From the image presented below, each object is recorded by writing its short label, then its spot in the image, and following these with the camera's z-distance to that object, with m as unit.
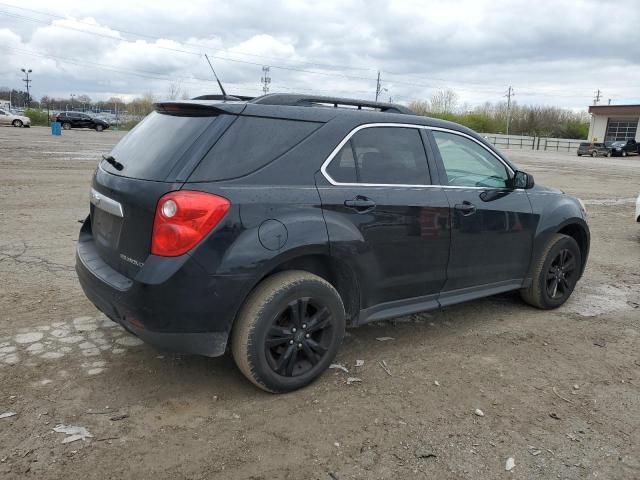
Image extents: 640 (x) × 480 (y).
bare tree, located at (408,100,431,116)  87.14
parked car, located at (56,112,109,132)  45.41
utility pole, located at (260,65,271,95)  58.00
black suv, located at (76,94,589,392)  3.00
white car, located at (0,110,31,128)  45.19
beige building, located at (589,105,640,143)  60.38
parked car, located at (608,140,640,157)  47.62
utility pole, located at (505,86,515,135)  89.70
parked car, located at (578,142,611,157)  47.91
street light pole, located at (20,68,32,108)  99.01
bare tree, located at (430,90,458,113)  95.19
